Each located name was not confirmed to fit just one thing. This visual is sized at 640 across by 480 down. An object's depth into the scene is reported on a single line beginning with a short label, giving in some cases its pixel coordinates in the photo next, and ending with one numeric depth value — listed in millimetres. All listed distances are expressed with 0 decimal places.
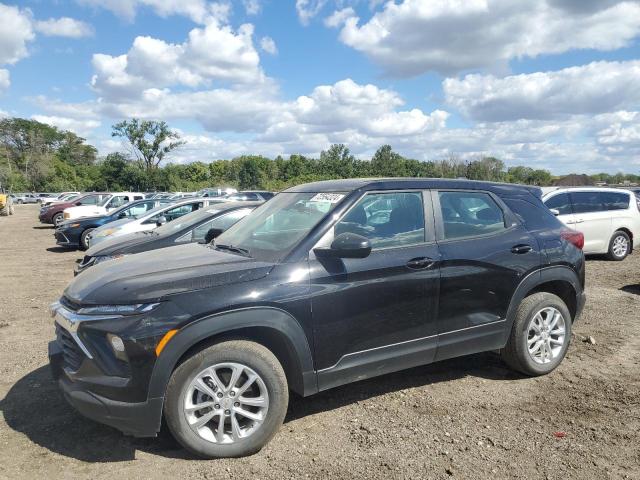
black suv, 3021
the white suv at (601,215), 11125
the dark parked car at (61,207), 23078
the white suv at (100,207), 19250
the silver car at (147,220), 10172
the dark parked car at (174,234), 7426
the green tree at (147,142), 75125
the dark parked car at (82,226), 13930
